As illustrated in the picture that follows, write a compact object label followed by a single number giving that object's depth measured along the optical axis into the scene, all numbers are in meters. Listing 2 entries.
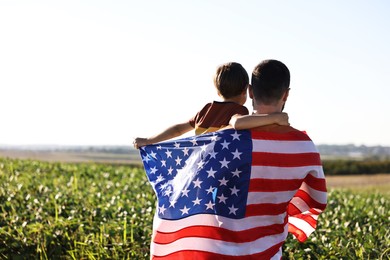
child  3.73
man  3.74
